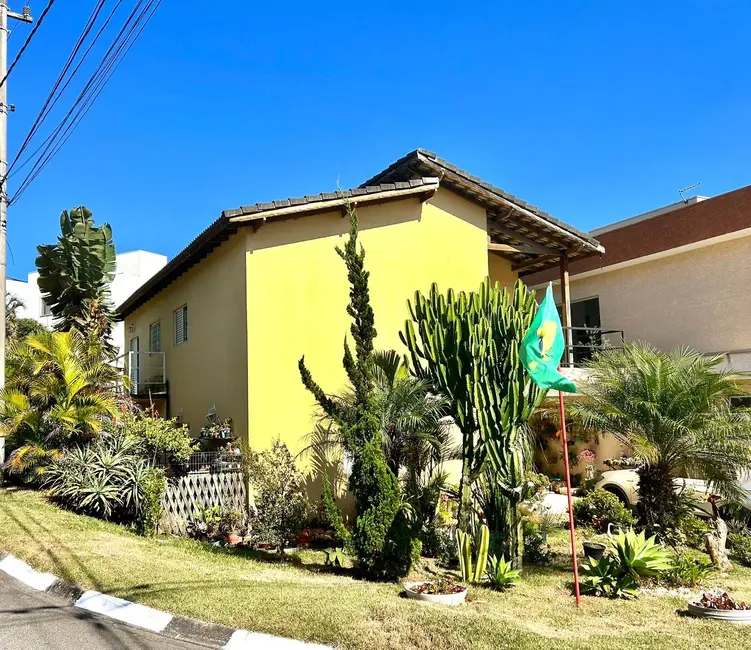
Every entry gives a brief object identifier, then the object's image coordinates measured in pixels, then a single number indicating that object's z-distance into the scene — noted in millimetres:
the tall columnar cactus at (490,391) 9250
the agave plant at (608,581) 7855
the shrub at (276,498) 10578
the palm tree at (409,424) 9945
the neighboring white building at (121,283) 39469
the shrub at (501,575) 8086
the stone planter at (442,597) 7066
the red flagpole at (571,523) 7236
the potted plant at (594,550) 9602
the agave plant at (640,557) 8227
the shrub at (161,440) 11289
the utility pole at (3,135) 13484
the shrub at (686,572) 8445
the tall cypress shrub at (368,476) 8336
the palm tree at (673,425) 9938
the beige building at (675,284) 16609
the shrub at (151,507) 10258
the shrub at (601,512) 11709
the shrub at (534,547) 10023
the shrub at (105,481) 10750
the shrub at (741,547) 10461
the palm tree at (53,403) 11852
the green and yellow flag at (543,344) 7883
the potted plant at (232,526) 10734
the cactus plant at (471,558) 8516
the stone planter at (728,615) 6539
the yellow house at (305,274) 12102
